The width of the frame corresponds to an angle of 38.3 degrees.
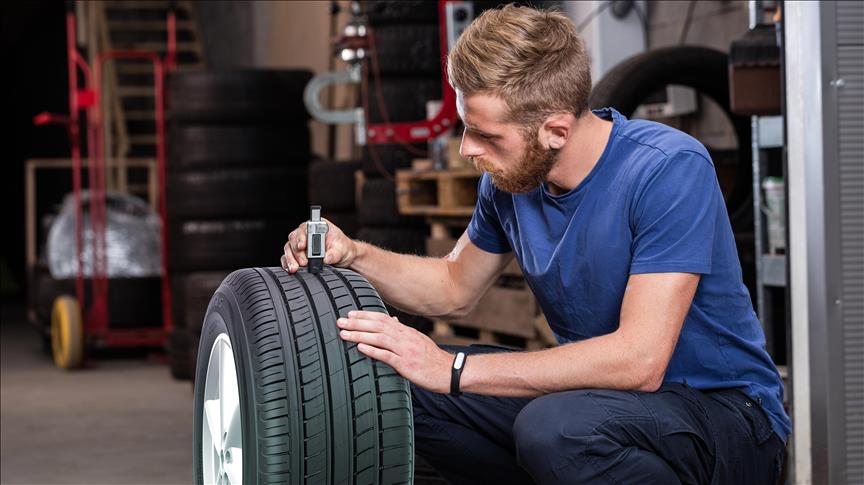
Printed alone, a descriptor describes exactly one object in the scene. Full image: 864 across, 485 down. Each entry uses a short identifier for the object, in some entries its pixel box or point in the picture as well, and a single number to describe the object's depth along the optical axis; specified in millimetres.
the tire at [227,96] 5855
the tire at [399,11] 4844
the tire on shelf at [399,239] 4852
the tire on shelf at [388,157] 4980
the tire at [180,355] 5910
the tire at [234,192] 5910
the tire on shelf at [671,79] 3814
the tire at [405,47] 4898
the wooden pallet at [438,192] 4301
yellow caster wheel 6258
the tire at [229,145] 5887
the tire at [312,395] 1912
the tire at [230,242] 5938
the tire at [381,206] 4914
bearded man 1947
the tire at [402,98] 4934
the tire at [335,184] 5445
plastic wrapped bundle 7031
